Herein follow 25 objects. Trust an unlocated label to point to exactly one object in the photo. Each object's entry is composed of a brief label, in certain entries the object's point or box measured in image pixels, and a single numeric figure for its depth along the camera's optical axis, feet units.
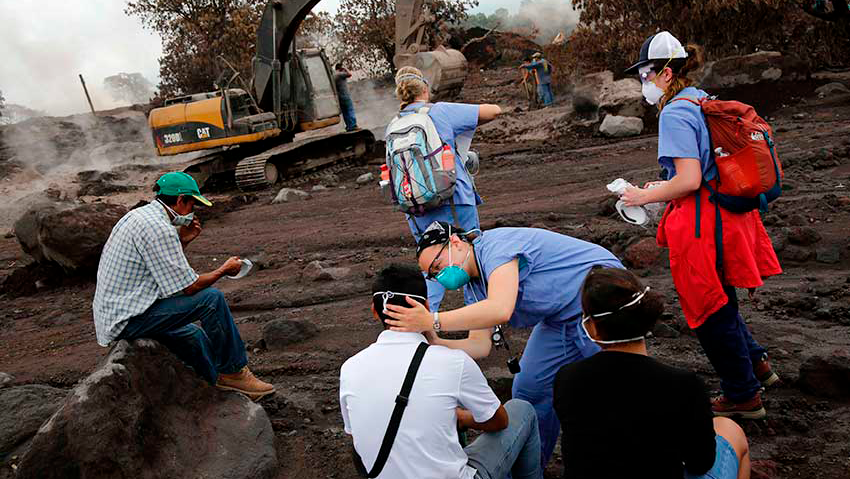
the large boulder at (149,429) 11.29
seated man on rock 13.67
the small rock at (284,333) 19.22
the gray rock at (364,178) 43.80
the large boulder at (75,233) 29.12
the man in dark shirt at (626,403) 7.71
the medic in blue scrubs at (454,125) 14.67
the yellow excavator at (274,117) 48.29
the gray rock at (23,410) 13.93
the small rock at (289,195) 41.22
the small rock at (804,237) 20.49
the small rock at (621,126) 45.29
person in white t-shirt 8.46
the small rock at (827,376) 12.91
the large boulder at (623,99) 48.19
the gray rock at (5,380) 18.81
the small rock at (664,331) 16.39
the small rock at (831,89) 44.83
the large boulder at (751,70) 48.37
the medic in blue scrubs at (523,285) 9.45
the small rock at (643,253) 21.18
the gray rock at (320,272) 24.79
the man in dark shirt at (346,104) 55.11
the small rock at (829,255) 19.51
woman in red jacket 11.31
